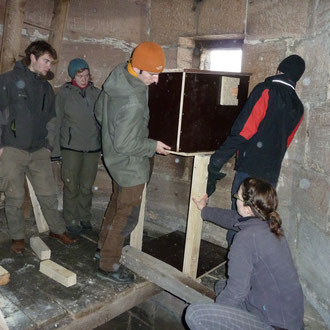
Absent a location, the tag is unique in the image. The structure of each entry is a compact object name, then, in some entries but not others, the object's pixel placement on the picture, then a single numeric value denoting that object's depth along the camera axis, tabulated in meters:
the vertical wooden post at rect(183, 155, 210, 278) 2.78
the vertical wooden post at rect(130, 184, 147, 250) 3.38
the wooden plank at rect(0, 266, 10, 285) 2.70
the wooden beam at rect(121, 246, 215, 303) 2.79
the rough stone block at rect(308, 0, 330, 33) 2.61
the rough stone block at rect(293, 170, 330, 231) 2.61
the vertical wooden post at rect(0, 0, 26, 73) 3.47
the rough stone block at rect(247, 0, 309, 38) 2.94
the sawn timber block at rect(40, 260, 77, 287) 2.78
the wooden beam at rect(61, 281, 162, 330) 2.50
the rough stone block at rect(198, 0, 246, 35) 3.38
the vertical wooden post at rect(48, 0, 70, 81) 3.83
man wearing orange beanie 2.45
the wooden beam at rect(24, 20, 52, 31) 3.67
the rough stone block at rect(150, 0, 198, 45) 3.75
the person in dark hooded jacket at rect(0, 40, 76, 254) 3.03
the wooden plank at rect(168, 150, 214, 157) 2.72
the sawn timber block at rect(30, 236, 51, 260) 3.15
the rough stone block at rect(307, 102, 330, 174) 2.62
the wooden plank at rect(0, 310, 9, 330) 2.15
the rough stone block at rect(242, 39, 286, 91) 3.14
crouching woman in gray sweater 1.93
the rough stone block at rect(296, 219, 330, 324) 2.61
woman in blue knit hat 3.53
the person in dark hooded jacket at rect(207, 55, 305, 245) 2.55
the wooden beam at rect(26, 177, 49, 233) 3.76
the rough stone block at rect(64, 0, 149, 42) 4.10
